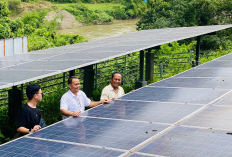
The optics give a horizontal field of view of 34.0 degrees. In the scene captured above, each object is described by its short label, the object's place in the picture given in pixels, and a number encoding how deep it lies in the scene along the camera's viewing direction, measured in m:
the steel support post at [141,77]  12.62
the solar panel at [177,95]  6.30
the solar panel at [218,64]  10.32
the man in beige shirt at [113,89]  7.27
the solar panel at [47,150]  3.91
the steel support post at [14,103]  8.79
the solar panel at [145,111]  5.22
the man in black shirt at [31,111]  5.61
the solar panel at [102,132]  4.29
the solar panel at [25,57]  9.04
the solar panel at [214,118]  4.72
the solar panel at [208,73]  8.86
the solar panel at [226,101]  5.87
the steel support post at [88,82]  11.50
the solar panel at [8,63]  7.88
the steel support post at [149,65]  15.58
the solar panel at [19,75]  5.99
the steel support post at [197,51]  15.89
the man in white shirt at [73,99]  6.29
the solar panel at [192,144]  3.78
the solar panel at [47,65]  7.15
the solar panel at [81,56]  8.54
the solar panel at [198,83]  7.53
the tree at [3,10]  38.44
